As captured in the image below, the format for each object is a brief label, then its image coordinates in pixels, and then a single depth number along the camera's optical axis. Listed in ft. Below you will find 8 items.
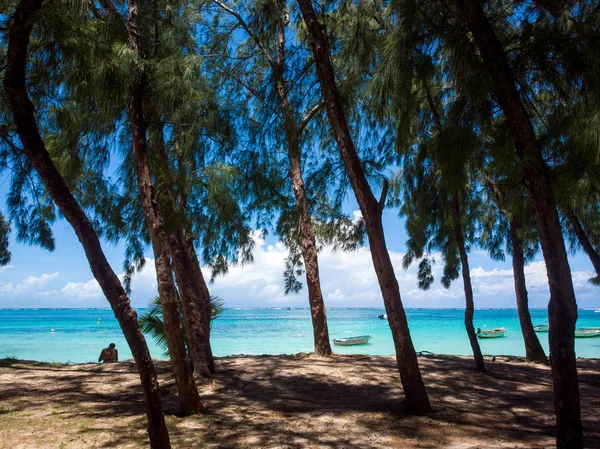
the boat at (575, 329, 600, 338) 89.56
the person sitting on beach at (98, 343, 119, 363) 33.12
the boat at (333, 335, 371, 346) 70.15
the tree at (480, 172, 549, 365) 30.63
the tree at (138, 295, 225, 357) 23.90
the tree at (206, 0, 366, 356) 24.08
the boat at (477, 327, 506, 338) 92.34
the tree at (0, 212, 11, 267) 32.37
